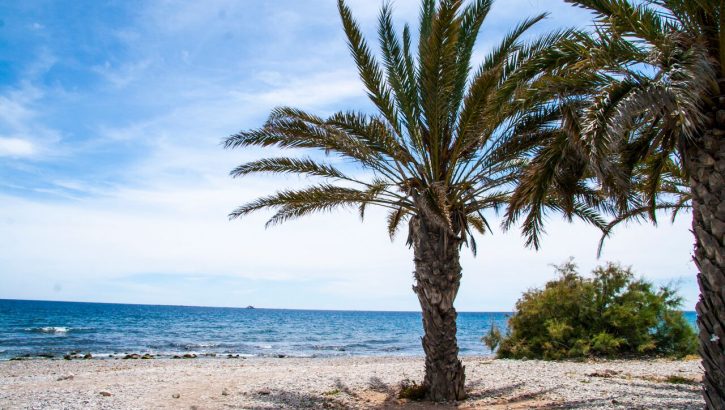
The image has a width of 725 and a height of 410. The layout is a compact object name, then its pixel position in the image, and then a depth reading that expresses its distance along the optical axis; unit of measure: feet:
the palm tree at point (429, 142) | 29.35
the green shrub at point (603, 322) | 53.11
